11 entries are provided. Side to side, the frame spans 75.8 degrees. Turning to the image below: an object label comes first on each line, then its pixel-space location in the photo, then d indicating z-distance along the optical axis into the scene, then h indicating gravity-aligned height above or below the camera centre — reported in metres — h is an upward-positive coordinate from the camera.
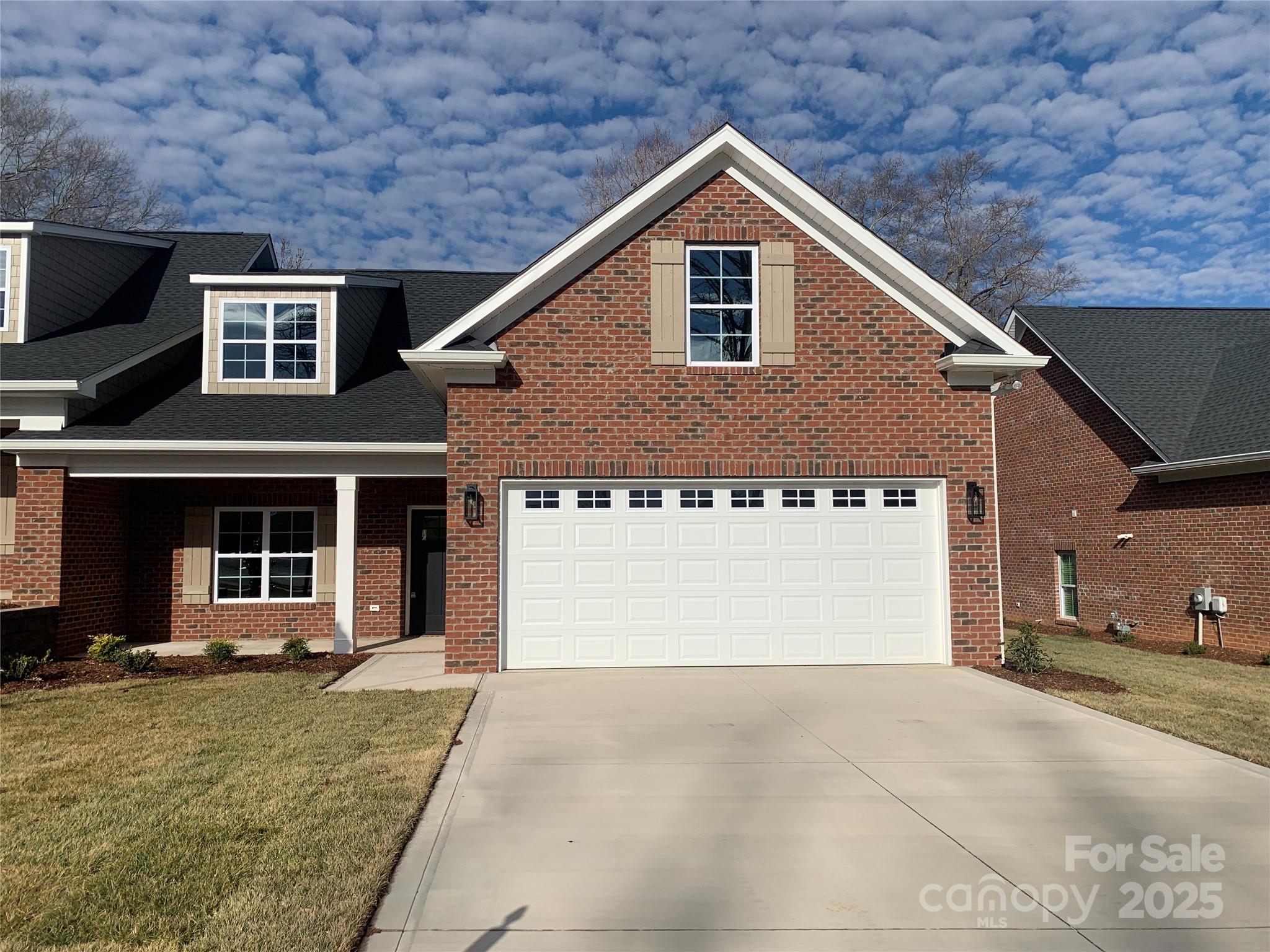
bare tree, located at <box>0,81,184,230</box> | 25.09 +10.97
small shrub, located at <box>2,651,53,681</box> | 10.12 -1.81
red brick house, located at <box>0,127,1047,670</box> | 10.53 +1.06
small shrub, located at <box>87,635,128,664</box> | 10.87 -1.68
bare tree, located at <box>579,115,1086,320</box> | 28.64 +10.11
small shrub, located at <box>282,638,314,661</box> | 11.45 -1.78
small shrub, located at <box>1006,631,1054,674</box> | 10.33 -1.72
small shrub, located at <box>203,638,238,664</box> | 11.14 -1.75
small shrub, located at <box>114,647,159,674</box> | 10.51 -1.78
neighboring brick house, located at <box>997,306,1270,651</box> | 13.80 +0.98
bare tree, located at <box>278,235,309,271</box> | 30.67 +10.04
